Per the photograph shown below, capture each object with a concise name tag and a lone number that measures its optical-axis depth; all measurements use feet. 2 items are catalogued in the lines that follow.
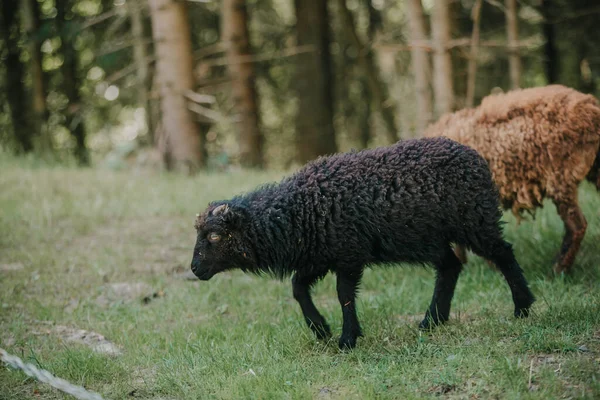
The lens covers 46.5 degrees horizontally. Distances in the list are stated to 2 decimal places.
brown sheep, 24.21
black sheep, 19.84
